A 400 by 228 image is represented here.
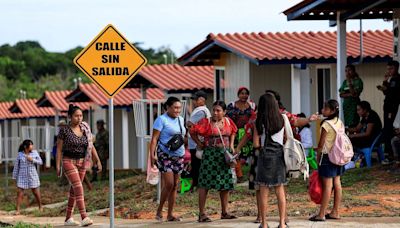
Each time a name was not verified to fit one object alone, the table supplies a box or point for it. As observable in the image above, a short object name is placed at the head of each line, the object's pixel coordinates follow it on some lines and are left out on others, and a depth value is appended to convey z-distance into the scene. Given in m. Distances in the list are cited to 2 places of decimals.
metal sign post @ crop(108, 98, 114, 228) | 13.22
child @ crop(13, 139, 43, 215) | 21.81
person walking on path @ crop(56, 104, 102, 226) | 15.33
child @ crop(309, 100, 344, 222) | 14.12
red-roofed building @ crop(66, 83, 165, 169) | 36.56
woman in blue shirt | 15.08
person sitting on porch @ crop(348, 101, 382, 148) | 20.48
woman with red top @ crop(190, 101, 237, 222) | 14.78
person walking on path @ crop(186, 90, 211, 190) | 16.66
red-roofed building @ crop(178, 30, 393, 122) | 25.69
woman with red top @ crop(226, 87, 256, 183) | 18.86
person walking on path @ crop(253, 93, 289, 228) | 13.27
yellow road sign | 13.62
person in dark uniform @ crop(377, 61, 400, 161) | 19.42
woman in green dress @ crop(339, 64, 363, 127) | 20.75
